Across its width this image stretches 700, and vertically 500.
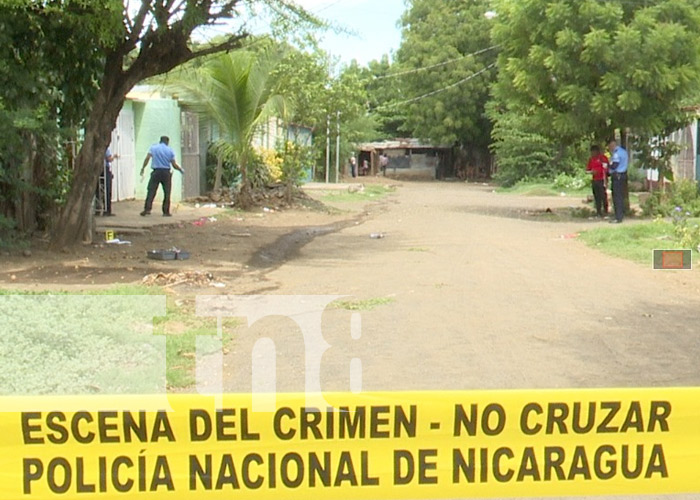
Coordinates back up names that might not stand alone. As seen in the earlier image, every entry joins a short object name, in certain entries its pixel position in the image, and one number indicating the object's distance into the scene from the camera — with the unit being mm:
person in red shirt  21250
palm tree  21109
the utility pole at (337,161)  45025
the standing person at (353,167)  58038
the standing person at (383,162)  66250
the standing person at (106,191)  18859
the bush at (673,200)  21062
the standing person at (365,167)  66750
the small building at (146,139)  22625
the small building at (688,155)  26625
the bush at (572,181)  38750
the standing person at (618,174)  20078
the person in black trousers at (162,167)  19609
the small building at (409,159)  64688
